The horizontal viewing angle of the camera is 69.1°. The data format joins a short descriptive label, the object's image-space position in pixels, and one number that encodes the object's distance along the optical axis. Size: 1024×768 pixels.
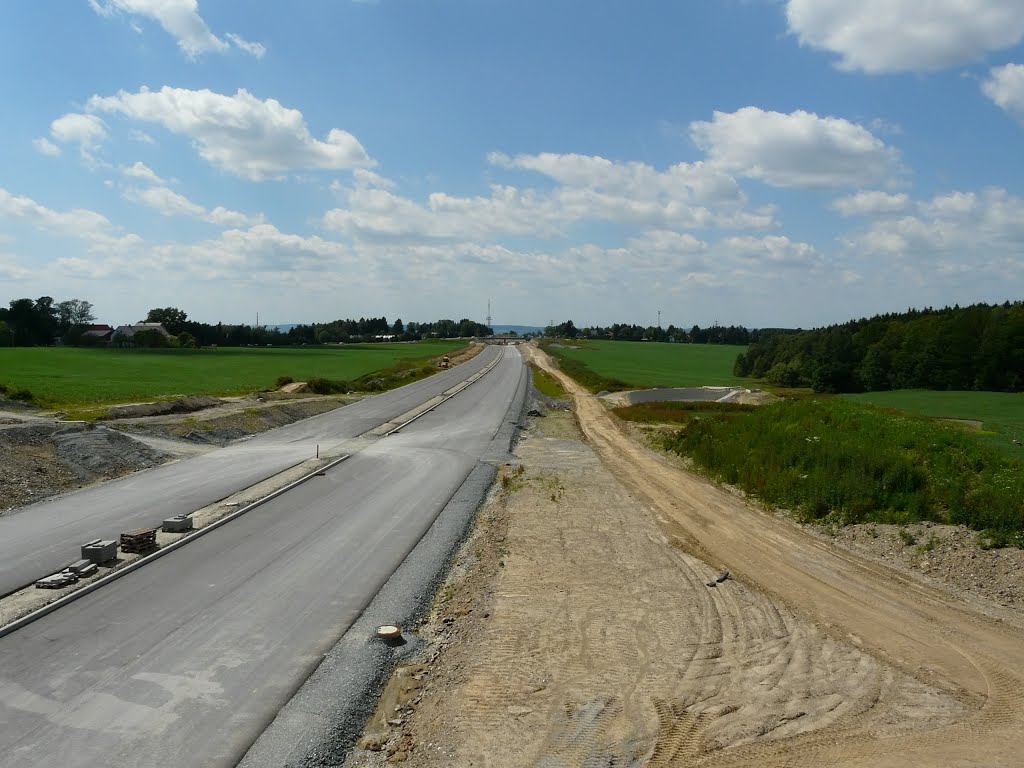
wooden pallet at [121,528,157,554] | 15.24
